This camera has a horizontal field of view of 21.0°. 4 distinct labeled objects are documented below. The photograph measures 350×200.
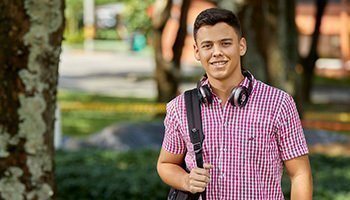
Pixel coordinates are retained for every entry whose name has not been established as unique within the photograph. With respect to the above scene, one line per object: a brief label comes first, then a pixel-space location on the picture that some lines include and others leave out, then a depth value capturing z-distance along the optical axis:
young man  3.63
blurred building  42.72
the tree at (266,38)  12.27
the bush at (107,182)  7.62
